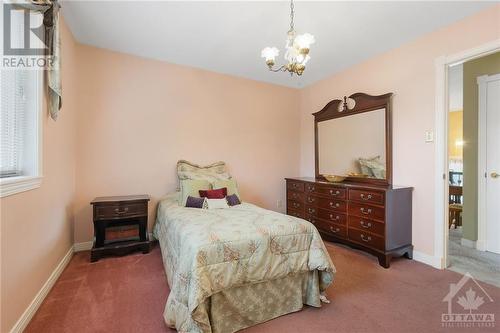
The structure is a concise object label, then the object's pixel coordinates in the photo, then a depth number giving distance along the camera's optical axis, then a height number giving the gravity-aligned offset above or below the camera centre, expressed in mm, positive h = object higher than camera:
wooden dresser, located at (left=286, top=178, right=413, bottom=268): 2643 -611
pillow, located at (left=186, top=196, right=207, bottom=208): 2836 -439
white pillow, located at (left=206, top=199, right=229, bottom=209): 2826 -459
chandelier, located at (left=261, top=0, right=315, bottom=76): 1811 +913
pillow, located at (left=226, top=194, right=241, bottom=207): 2996 -437
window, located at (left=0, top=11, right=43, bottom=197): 1652 +290
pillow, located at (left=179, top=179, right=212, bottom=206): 2998 -288
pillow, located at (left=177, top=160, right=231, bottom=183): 3393 -90
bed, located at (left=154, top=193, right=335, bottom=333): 1534 -739
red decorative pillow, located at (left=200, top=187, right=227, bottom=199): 3021 -365
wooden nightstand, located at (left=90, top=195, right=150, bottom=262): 2781 -753
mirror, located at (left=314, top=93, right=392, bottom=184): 3115 +391
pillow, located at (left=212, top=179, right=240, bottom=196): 3262 -269
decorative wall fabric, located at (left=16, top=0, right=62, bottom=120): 1947 +933
